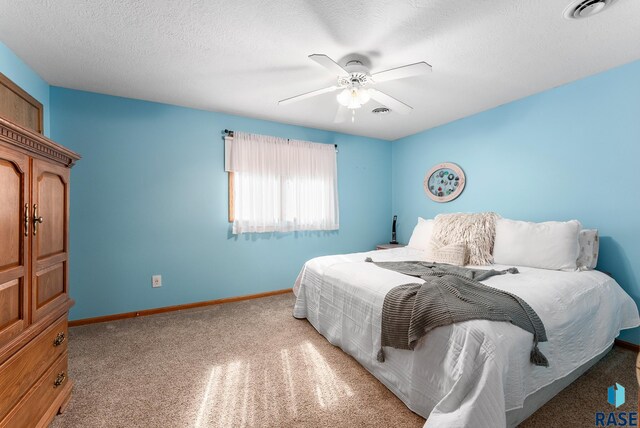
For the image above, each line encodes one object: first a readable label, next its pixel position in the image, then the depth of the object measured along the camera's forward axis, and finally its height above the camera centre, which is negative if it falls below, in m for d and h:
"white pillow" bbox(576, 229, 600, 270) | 2.18 -0.28
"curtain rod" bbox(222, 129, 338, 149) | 3.30 +1.03
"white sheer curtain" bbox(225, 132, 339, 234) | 3.37 +0.44
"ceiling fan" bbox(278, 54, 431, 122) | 1.80 +0.99
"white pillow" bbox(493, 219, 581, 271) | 2.13 -0.25
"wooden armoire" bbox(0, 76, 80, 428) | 1.10 -0.28
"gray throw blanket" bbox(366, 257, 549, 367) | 1.30 -0.48
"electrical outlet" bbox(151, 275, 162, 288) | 2.98 -0.69
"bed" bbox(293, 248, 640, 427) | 1.16 -0.69
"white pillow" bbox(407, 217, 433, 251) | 3.05 -0.23
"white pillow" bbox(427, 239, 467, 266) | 2.42 -0.36
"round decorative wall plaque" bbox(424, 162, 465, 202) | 3.54 +0.45
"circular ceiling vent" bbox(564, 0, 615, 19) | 1.53 +1.19
